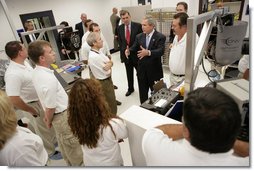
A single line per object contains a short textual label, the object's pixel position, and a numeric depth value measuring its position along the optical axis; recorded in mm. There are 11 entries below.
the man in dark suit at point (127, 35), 3564
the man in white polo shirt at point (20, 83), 2033
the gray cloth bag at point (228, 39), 1076
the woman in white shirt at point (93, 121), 1290
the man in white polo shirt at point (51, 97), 1757
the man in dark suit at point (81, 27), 6105
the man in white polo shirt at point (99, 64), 2615
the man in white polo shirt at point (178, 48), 2277
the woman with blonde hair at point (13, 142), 1121
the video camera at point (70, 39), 4268
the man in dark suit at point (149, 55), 2855
